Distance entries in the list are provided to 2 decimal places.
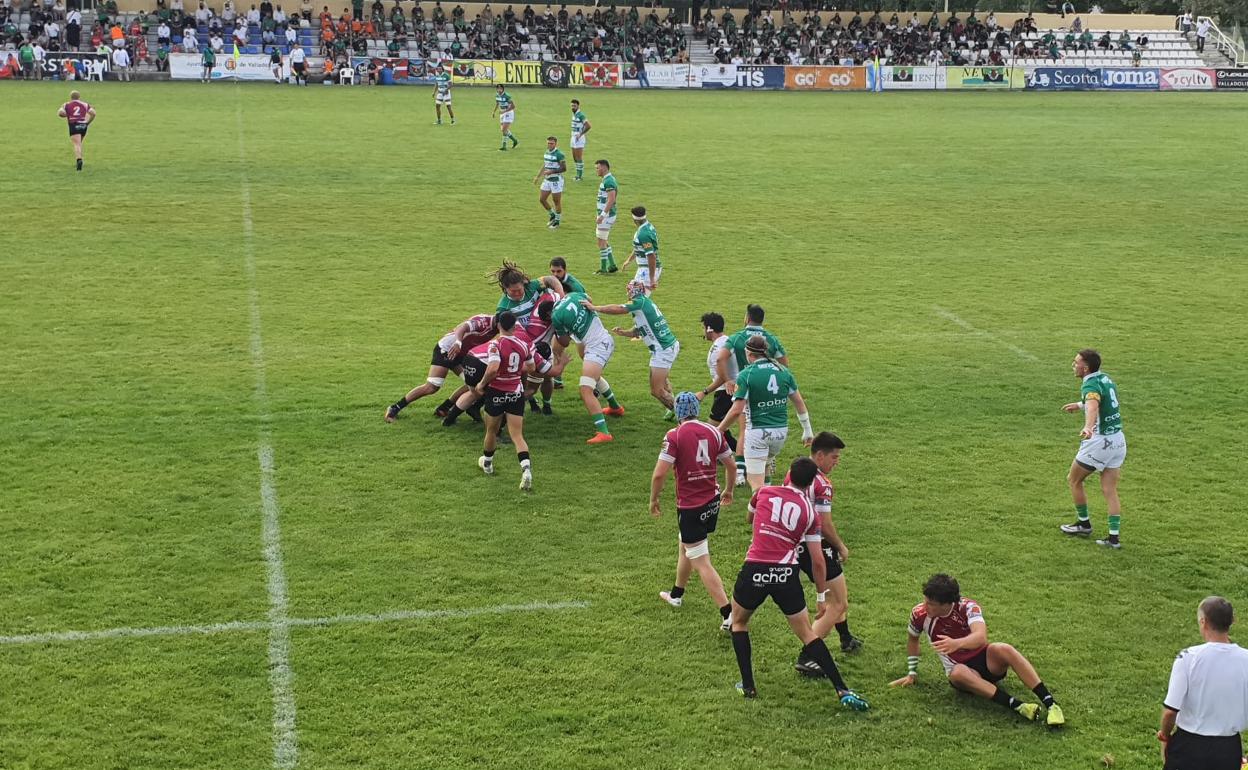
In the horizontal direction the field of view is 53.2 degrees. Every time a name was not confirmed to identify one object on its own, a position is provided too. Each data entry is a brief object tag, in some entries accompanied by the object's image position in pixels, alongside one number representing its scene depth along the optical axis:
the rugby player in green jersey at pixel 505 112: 40.32
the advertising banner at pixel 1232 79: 72.62
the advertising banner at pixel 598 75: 67.50
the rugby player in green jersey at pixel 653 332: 15.36
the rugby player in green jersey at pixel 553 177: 28.62
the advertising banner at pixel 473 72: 64.94
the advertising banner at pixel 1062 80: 71.19
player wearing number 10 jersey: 9.20
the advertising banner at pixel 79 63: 59.38
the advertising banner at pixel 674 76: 68.81
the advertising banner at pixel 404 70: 64.75
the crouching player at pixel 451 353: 15.36
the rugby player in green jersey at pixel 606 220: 24.41
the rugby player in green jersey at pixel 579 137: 37.00
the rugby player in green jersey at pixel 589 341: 15.27
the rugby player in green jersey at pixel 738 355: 13.61
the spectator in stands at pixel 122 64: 59.78
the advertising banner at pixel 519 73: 66.00
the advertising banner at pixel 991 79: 71.56
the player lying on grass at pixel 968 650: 9.16
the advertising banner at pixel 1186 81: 73.44
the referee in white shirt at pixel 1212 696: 7.42
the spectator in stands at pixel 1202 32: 79.88
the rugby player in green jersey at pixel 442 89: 45.69
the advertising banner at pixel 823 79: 69.31
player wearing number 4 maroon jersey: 10.25
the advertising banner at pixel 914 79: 69.56
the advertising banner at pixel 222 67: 62.28
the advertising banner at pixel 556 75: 66.12
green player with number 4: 12.39
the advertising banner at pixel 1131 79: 72.44
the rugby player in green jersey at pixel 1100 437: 11.96
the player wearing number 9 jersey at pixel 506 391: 13.58
